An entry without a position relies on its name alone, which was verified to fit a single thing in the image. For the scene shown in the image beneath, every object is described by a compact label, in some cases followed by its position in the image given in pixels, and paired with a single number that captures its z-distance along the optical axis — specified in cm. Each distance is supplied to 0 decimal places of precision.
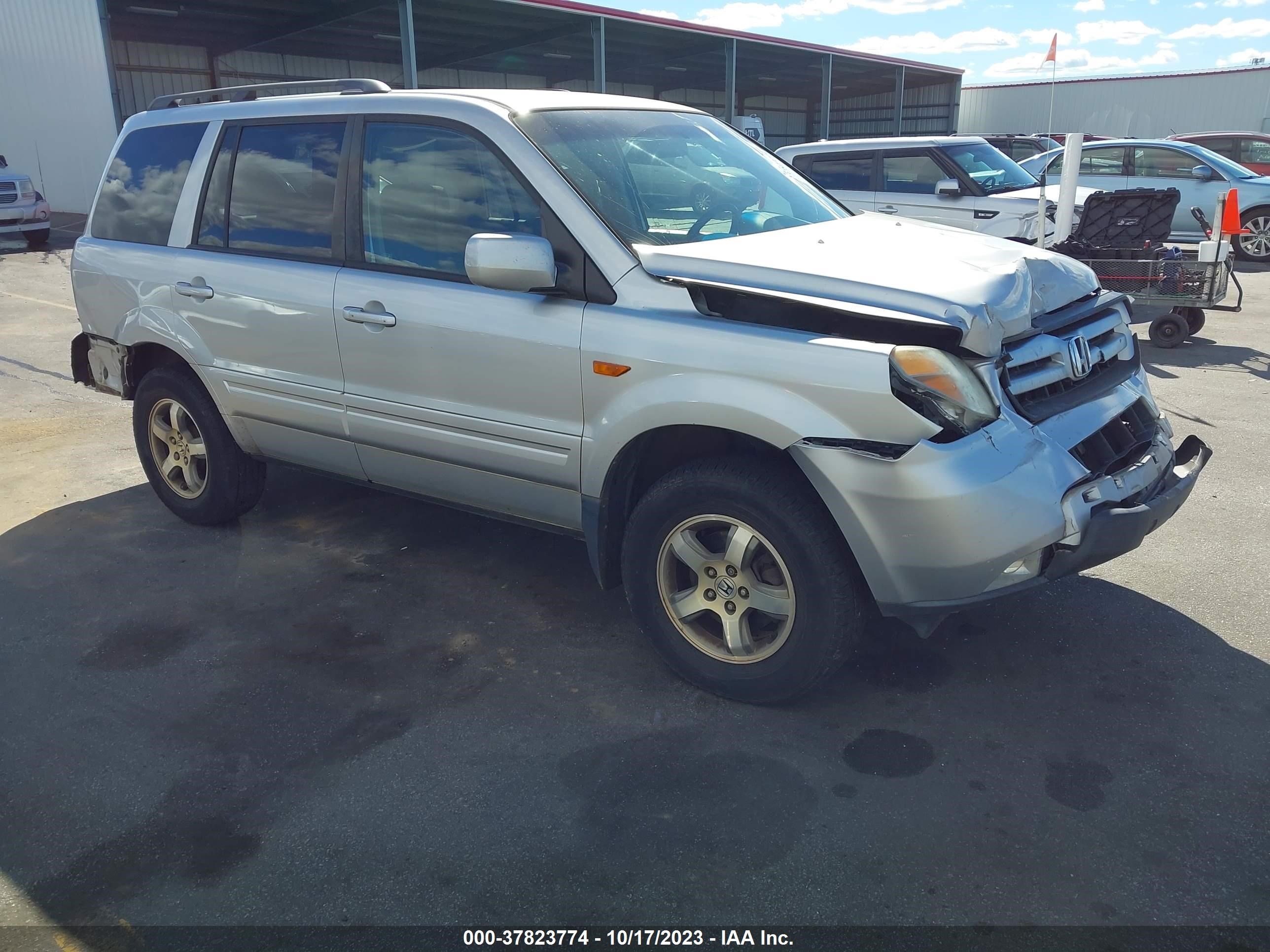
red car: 1627
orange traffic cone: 910
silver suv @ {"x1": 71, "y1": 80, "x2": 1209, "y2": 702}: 284
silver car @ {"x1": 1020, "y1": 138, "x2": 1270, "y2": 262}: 1371
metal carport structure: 2261
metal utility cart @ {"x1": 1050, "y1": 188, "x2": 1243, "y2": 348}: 839
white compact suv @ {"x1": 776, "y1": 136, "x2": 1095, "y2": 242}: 1044
